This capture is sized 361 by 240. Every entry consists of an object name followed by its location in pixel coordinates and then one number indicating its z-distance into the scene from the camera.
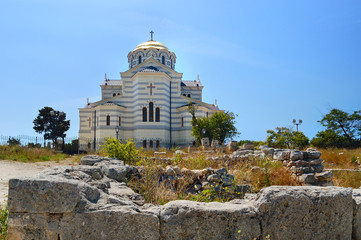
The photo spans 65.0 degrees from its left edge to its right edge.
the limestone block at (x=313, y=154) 8.89
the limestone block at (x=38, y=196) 2.96
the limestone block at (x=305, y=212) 3.26
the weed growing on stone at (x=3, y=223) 3.58
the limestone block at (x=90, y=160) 7.47
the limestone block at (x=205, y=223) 3.08
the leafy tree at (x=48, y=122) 41.67
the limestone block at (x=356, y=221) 3.56
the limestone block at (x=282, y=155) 9.37
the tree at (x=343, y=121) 27.86
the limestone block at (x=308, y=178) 8.09
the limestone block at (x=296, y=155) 8.80
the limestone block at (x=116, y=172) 5.68
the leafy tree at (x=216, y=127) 28.05
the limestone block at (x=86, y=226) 3.01
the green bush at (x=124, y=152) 9.22
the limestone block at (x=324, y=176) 8.05
